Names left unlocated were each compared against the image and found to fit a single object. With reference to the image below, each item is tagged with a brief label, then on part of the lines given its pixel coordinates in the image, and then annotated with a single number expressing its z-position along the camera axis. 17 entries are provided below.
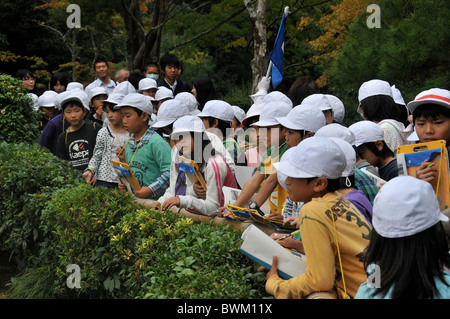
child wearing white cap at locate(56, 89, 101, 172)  6.40
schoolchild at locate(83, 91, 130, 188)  5.83
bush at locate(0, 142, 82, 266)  5.59
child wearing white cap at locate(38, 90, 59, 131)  9.32
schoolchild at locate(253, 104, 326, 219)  4.00
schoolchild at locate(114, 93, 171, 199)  5.12
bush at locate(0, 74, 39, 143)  8.10
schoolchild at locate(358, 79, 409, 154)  4.75
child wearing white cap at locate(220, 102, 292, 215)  4.13
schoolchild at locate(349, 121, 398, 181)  4.03
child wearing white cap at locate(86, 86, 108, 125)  7.84
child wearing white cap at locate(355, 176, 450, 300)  2.10
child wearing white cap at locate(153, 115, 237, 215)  4.29
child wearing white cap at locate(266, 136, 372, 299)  2.58
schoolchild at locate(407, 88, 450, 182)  3.57
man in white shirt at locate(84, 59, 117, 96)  9.26
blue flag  8.03
